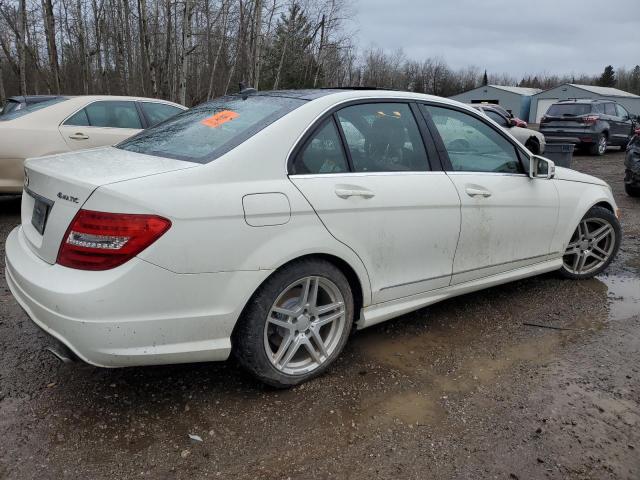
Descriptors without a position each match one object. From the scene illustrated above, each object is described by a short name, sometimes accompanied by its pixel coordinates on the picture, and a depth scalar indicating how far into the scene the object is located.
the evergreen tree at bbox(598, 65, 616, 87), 71.75
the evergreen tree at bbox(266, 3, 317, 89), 32.88
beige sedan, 6.18
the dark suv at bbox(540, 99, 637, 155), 15.93
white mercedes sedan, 2.24
